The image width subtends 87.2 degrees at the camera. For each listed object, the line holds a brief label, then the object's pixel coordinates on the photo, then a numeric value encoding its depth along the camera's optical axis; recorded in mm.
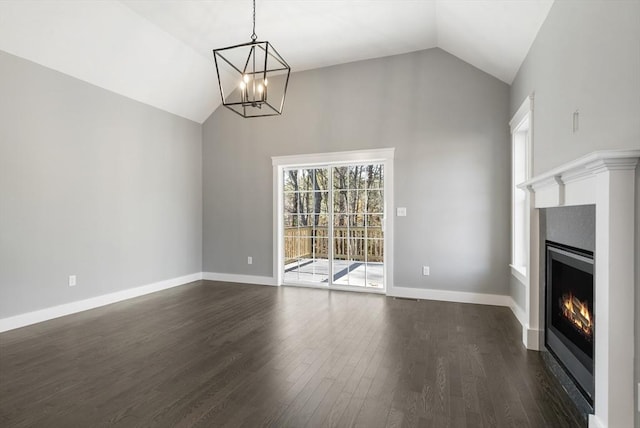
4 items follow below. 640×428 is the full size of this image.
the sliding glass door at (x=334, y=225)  5309
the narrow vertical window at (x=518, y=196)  4195
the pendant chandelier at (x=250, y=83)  5141
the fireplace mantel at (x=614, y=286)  1599
